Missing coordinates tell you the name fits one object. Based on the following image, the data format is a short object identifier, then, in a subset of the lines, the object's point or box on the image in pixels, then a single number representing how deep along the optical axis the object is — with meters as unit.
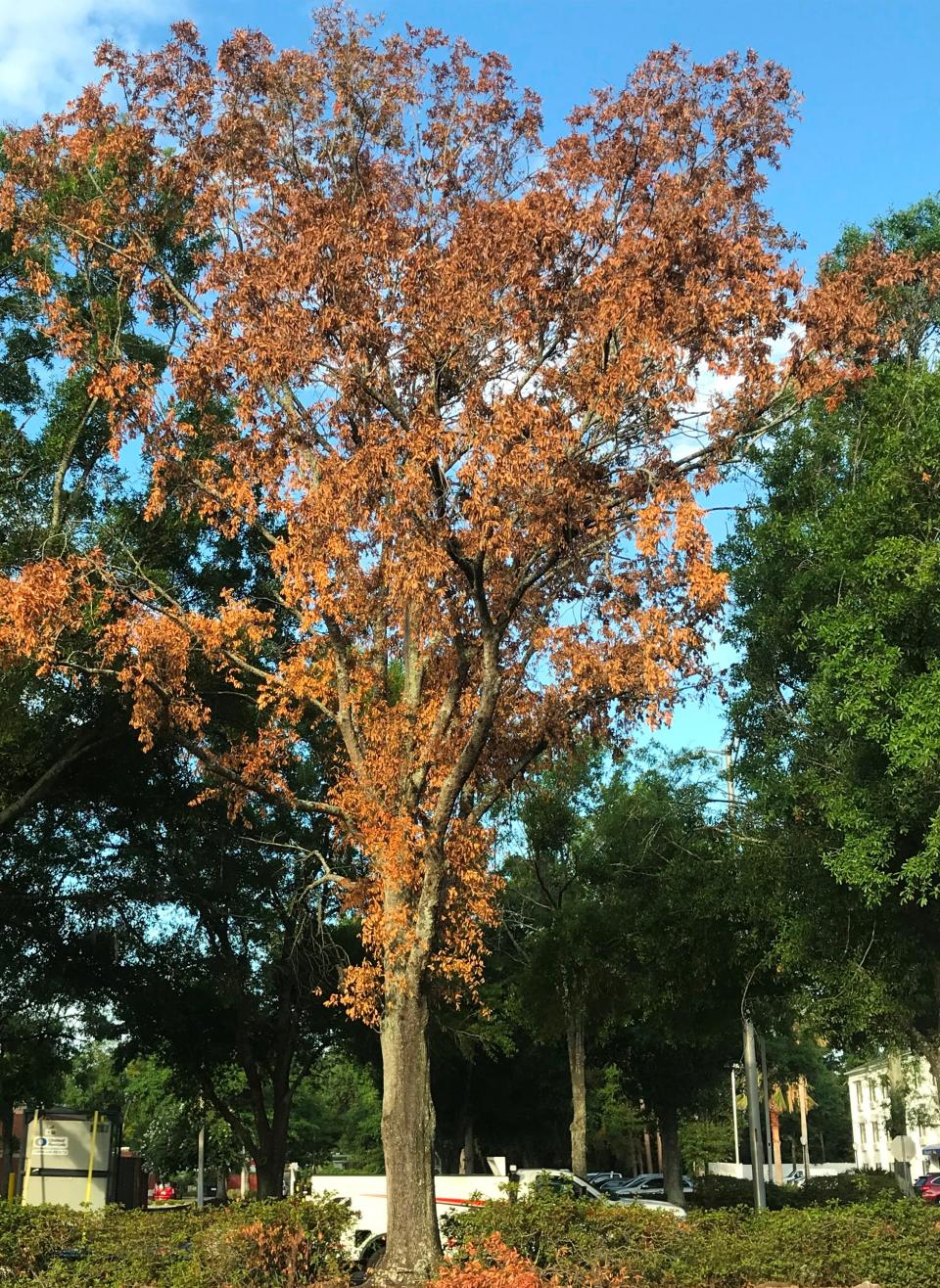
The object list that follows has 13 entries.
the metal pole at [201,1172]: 38.38
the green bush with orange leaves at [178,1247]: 11.52
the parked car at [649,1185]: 41.52
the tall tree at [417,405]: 12.35
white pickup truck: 16.61
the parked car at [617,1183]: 43.38
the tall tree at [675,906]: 22.41
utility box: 24.06
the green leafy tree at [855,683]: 15.09
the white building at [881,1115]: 49.12
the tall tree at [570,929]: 26.69
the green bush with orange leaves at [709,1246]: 11.90
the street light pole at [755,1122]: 19.08
